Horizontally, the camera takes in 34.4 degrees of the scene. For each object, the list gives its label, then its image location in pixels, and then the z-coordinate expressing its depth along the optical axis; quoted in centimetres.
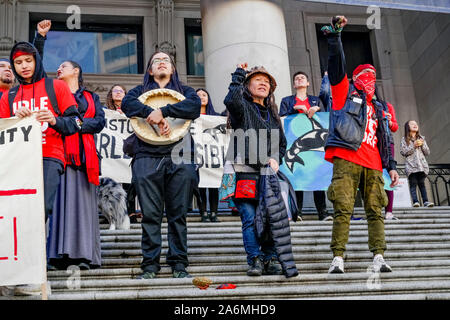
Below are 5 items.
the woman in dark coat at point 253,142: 717
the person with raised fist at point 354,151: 734
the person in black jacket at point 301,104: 1104
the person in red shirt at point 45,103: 704
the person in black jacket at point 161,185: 705
